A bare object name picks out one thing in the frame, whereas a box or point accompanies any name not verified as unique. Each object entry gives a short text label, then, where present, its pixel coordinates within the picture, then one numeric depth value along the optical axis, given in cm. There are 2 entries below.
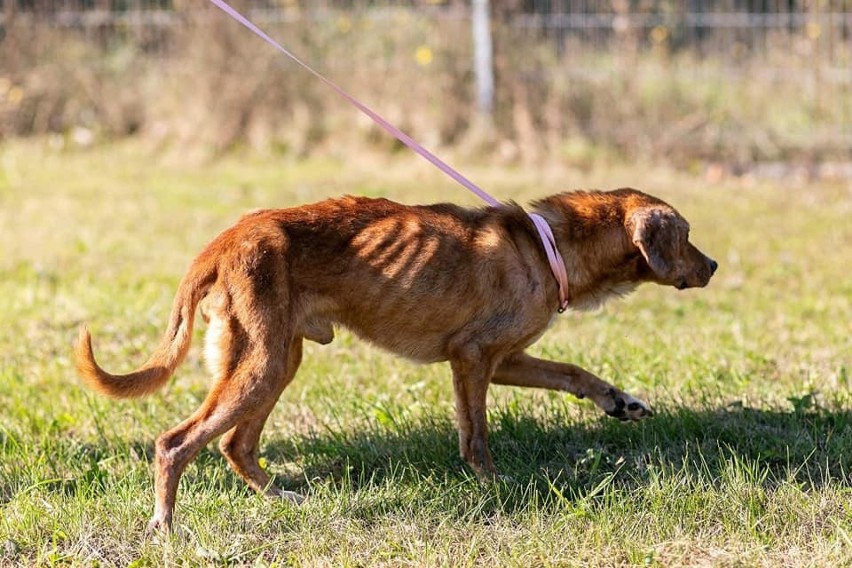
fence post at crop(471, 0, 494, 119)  1309
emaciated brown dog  443
